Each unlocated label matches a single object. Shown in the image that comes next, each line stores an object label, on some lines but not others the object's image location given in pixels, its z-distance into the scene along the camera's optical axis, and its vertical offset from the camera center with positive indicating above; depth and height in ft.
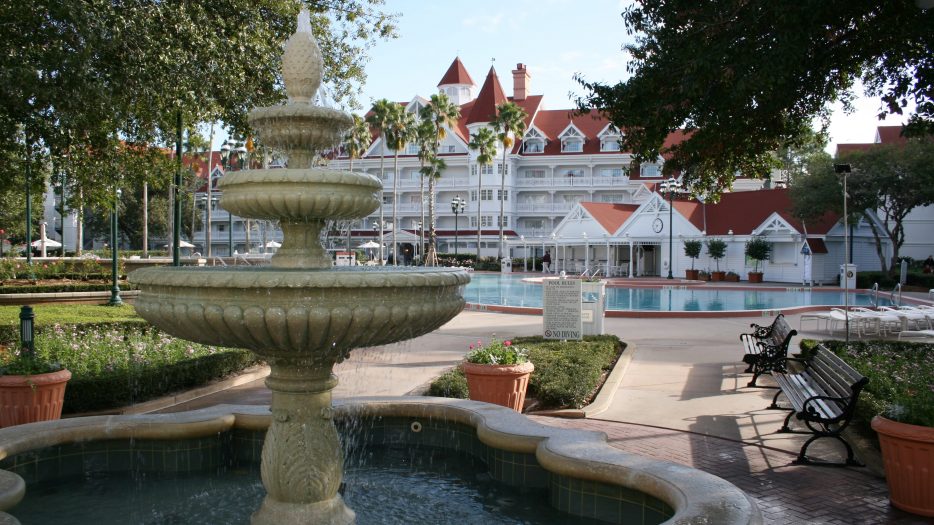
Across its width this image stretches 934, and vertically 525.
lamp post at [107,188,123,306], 69.05 -3.00
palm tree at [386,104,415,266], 192.13 +35.57
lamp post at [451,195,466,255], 191.48 +15.98
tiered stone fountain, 13.91 -0.82
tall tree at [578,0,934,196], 33.22 +10.00
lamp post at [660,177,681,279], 133.18 +13.32
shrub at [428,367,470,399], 33.40 -5.96
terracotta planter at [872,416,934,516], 19.13 -5.44
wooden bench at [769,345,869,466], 24.17 -5.15
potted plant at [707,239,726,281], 151.02 +2.68
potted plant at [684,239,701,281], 154.30 +2.71
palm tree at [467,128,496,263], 200.64 +32.80
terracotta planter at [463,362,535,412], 29.45 -5.02
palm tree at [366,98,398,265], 188.96 +38.95
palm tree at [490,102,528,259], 198.18 +39.09
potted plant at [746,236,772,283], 144.87 +2.62
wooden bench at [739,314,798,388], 37.55 -4.79
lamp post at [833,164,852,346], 43.89 +5.86
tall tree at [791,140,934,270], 123.95 +14.25
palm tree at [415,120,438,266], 195.52 +33.59
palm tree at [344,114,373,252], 188.50 +32.41
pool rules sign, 47.00 -3.21
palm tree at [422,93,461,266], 198.08 +40.58
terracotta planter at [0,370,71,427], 25.54 -5.00
